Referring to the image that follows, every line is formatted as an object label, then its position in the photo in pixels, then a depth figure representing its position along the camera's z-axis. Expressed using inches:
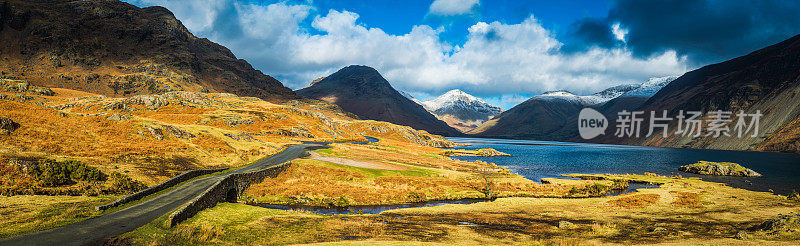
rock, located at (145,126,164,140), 2283.7
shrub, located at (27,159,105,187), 1076.5
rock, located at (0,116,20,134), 1374.3
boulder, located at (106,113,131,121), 2358.5
